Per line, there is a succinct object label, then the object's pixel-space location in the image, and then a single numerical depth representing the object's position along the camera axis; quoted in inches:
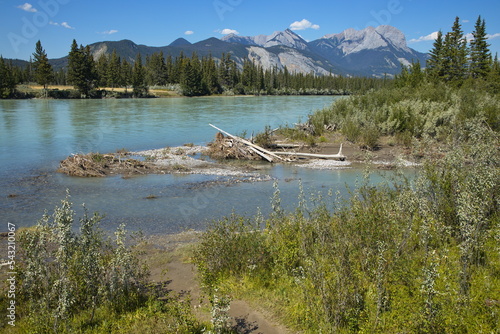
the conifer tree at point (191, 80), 4241.1
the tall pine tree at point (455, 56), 2001.4
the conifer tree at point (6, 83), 3157.0
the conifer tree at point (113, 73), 4022.1
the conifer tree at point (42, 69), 3476.9
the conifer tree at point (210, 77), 4655.8
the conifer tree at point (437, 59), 2058.3
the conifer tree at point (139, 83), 3937.0
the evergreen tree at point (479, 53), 2170.9
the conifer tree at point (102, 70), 3944.9
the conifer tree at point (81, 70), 3454.7
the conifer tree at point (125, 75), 4069.9
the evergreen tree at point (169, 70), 4840.3
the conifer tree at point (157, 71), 4842.5
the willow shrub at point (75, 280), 232.7
